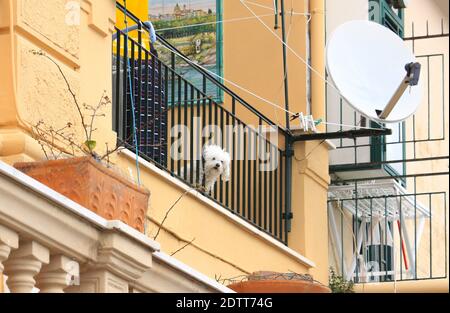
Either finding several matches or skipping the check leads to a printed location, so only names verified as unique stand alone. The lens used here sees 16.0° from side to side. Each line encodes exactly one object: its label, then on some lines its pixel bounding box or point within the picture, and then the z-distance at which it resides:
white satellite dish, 13.57
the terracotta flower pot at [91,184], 7.82
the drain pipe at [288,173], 14.16
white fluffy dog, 12.66
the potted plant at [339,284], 14.57
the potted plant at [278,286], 10.00
